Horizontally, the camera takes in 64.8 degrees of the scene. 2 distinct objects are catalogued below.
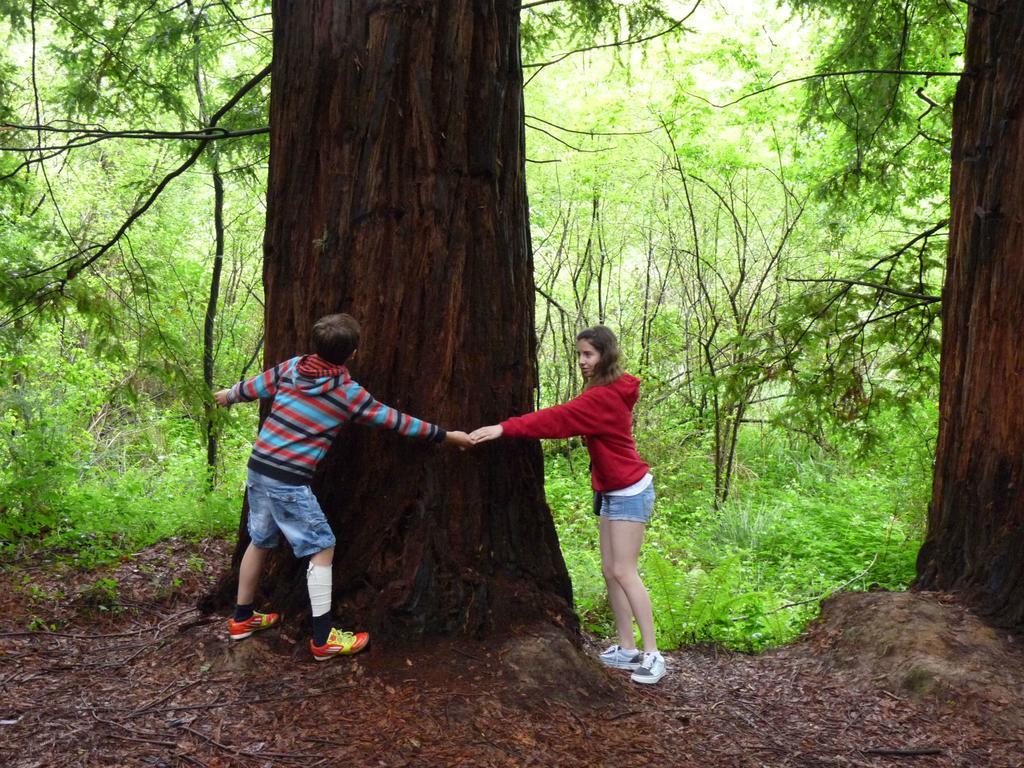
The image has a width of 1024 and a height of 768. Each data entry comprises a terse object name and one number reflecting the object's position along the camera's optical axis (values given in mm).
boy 3512
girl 4254
